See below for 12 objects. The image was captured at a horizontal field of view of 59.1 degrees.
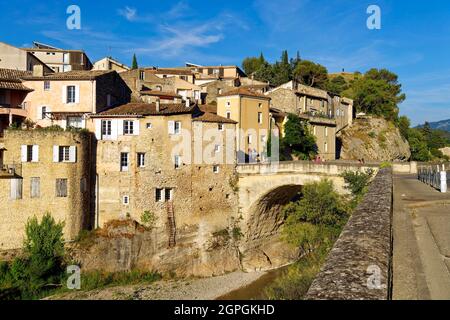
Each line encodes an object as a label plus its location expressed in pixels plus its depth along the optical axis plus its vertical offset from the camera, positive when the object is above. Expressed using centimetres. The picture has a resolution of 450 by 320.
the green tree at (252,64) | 11162 +2887
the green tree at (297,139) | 5044 +316
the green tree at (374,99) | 8069 +1346
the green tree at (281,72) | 8806 +2115
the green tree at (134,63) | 8706 +2242
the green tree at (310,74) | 9281 +2117
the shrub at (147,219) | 3578 -491
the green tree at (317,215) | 3316 -448
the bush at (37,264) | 2997 -769
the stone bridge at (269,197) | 3594 -341
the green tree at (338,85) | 9162 +1915
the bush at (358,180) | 3144 -136
